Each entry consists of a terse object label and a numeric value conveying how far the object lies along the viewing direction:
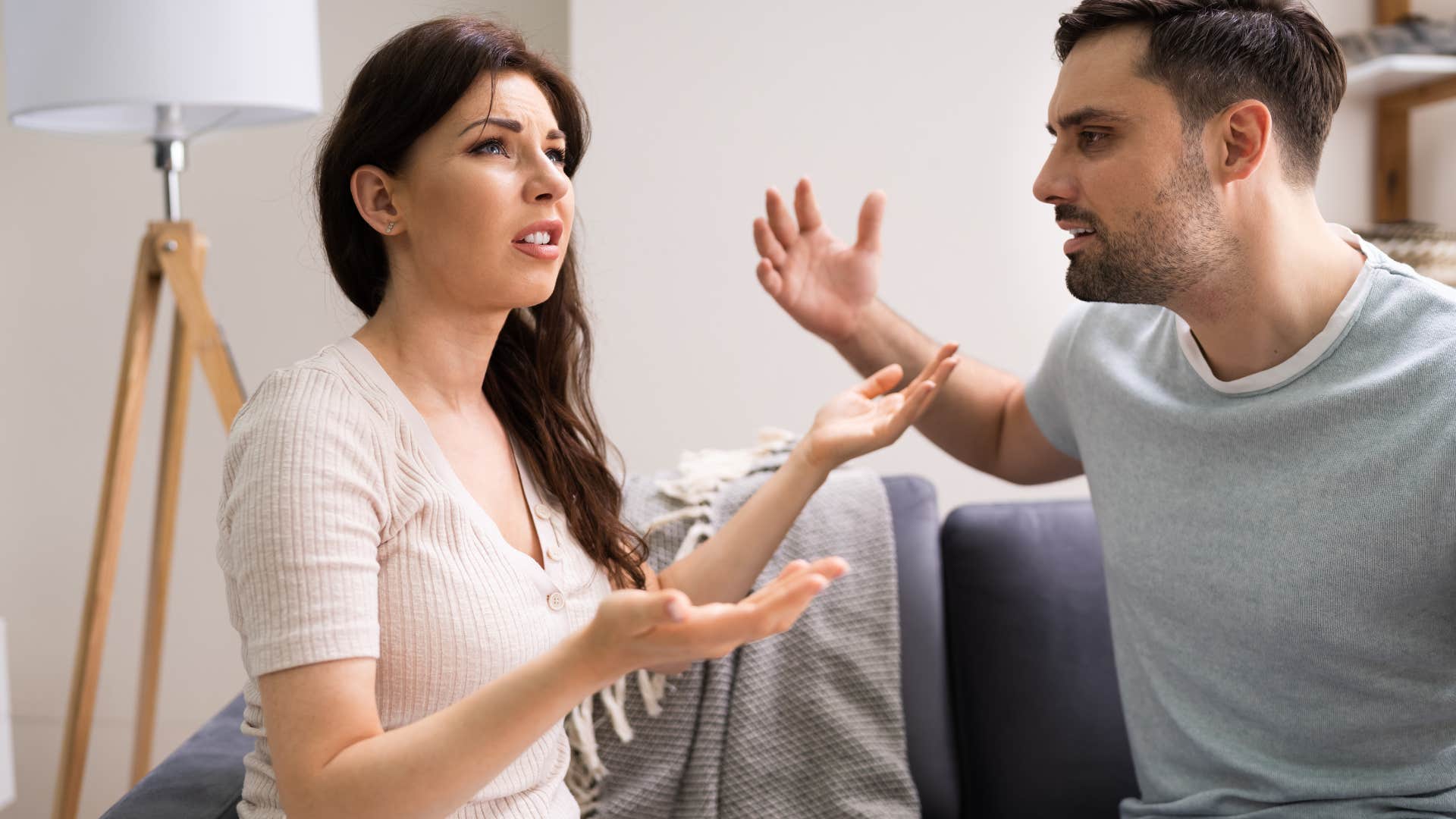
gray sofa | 1.75
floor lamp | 1.91
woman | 0.93
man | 1.32
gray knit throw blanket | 1.66
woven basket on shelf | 2.46
